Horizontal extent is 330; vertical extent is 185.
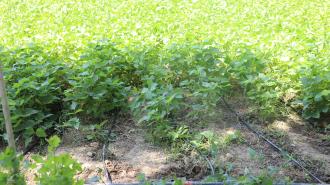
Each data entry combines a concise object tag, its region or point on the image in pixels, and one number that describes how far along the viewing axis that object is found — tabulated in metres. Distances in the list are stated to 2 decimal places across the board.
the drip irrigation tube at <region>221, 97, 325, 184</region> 2.86
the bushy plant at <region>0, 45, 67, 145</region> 3.38
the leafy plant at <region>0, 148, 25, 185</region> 1.95
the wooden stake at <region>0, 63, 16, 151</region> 2.22
